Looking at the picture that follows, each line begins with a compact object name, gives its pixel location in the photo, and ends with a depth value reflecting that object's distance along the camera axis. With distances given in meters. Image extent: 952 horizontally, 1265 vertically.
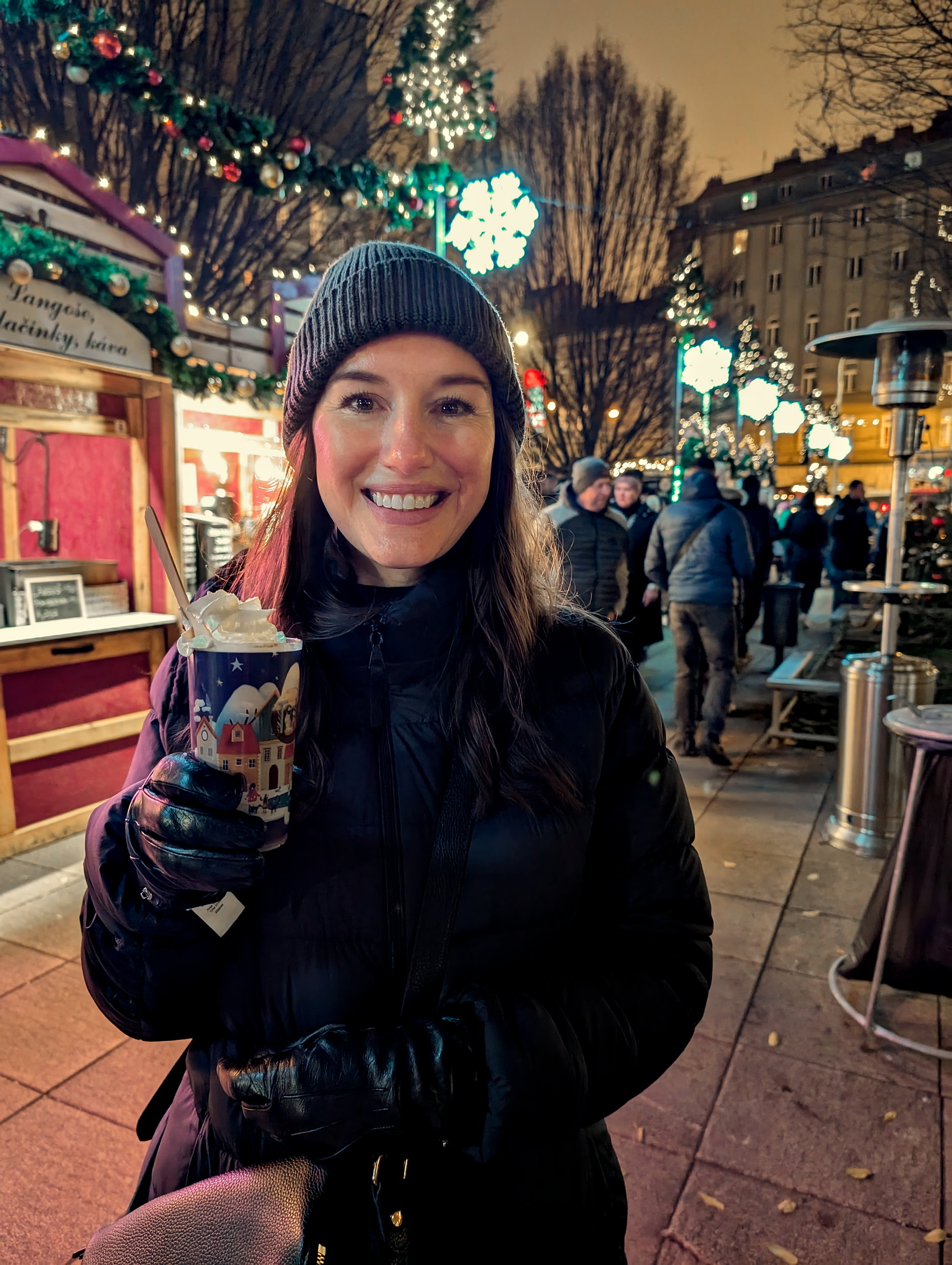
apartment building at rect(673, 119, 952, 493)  53.22
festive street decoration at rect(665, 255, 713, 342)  16.88
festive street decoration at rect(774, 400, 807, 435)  19.92
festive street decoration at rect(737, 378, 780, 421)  16.55
